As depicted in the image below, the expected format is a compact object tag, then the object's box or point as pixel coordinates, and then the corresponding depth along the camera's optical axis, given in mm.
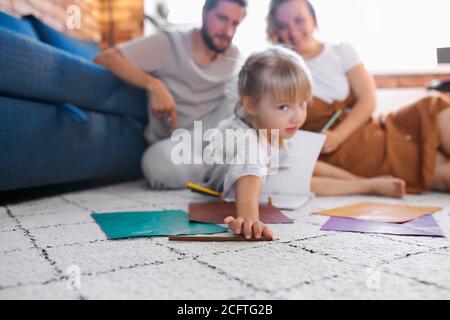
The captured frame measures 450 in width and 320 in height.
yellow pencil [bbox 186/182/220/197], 1078
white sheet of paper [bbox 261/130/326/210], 1146
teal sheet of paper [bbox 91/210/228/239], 709
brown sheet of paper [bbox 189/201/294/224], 827
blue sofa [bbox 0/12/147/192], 998
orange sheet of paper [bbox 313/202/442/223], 840
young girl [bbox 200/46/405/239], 853
